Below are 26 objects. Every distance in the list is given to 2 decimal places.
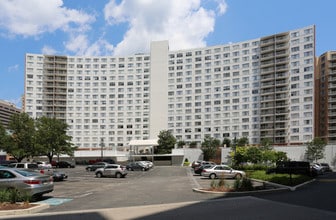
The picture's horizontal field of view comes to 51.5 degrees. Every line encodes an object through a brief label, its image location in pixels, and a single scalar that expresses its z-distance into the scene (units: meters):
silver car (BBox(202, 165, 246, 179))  32.22
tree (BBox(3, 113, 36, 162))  54.59
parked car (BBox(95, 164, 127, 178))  38.12
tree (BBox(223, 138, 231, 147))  105.88
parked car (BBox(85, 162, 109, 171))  50.74
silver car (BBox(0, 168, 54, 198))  14.92
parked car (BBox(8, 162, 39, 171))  30.20
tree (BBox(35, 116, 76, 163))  59.86
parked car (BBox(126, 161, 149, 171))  58.59
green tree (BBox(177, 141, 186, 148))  114.06
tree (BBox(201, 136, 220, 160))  91.75
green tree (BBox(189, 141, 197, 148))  110.75
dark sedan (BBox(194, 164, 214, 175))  40.79
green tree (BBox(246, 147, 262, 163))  46.62
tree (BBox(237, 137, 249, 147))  98.13
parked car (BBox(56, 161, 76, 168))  67.94
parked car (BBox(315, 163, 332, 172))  51.03
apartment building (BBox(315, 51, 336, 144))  108.81
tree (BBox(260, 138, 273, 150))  74.41
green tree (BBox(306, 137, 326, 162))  74.75
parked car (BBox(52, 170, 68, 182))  29.81
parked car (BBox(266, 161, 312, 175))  33.06
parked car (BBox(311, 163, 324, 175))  41.38
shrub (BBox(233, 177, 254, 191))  17.94
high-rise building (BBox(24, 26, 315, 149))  105.50
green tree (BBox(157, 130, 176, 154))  100.56
